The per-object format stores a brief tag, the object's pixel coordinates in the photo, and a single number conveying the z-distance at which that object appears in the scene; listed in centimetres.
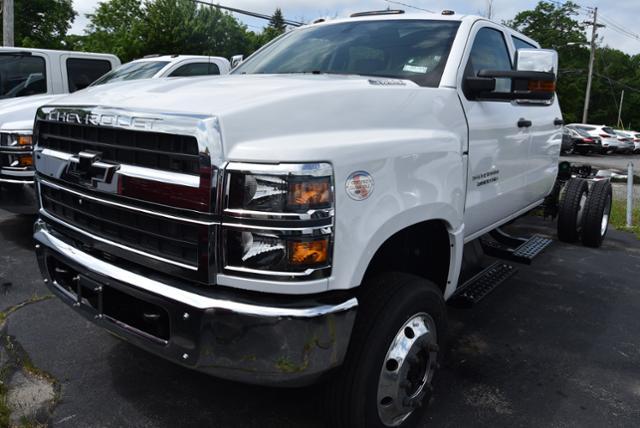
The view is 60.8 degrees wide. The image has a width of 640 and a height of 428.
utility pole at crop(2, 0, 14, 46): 1464
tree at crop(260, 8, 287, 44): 3747
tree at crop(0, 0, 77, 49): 3615
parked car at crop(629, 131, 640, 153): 3313
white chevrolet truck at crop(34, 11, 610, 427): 190
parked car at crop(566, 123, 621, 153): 3089
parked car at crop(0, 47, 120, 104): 771
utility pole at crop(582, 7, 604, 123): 4456
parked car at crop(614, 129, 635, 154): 3172
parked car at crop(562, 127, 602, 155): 3001
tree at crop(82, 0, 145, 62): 2586
